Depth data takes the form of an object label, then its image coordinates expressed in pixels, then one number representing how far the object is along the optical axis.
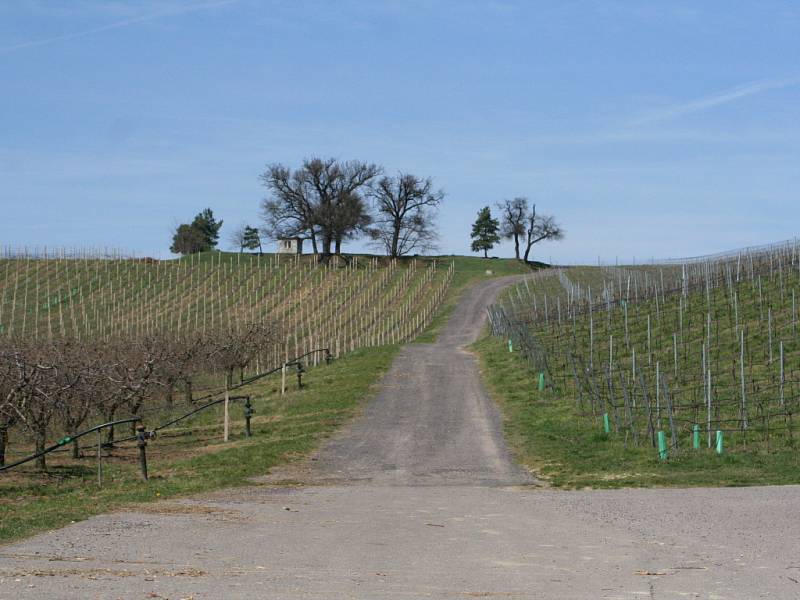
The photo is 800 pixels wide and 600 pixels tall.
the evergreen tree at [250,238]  148.38
